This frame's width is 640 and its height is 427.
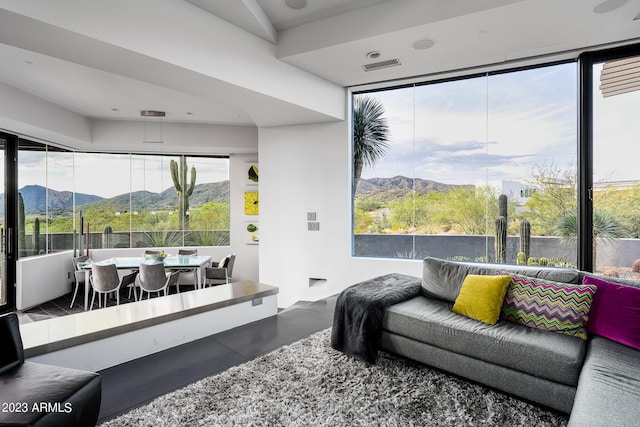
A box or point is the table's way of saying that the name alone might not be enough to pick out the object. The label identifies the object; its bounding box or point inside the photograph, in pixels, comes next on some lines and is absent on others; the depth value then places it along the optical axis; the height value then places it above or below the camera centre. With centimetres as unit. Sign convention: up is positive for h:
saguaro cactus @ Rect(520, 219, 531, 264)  426 -32
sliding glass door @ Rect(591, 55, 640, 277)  373 +48
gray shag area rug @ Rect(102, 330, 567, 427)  204 -122
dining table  568 -83
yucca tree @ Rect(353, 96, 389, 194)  521 +119
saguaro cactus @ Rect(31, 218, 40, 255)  604 -40
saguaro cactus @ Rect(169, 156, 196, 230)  778 +59
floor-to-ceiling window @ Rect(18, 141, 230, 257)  631 +29
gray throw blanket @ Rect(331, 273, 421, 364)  280 -88
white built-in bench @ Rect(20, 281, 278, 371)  249 -93
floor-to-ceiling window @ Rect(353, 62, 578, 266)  414 +53
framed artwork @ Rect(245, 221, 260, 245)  764 -44
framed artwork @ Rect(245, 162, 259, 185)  766 +88
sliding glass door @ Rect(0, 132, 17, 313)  539 -14
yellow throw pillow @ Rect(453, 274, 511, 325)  266 -69
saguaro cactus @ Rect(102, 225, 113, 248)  721 -46
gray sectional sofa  171 -91
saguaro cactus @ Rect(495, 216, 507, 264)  439 -37
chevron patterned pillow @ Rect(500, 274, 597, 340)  240 -68
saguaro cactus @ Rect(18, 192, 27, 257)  572 -29
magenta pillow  225 -70
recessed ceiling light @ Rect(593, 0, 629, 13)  288 +172
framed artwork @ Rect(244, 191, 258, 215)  761 +23
